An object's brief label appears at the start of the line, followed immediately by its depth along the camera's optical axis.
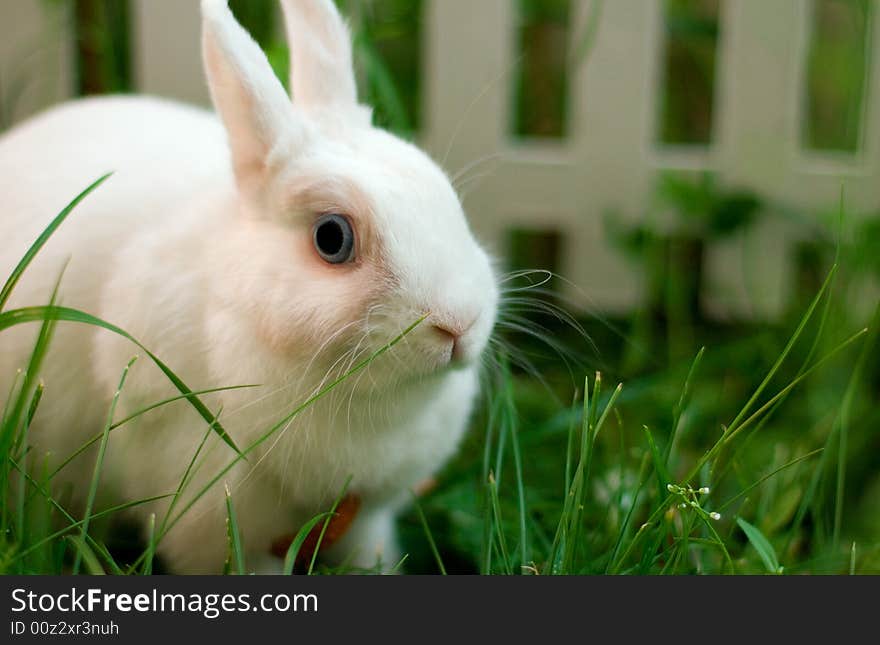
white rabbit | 0.84
